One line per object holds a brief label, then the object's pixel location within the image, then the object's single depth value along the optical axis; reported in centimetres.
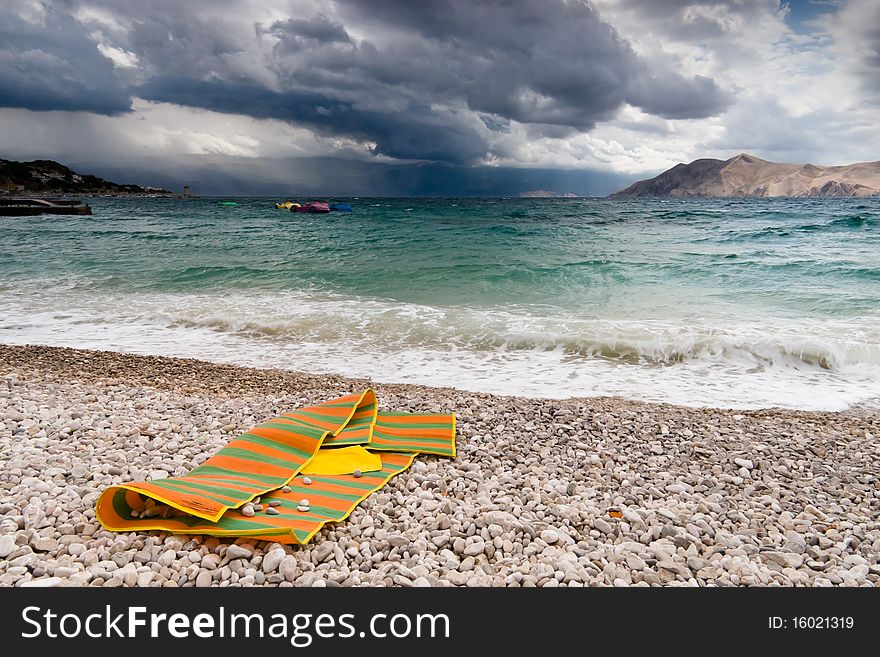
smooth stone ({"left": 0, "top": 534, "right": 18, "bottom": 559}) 271
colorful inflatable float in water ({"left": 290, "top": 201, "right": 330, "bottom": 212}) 5753
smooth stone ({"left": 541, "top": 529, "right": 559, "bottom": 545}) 302
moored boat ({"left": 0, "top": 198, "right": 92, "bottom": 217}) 4625
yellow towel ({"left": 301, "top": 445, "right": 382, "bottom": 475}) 395
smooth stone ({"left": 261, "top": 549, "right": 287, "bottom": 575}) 271
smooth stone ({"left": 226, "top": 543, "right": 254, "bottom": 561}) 280
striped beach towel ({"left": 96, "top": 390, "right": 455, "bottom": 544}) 302
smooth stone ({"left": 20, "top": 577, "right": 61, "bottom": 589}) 246
